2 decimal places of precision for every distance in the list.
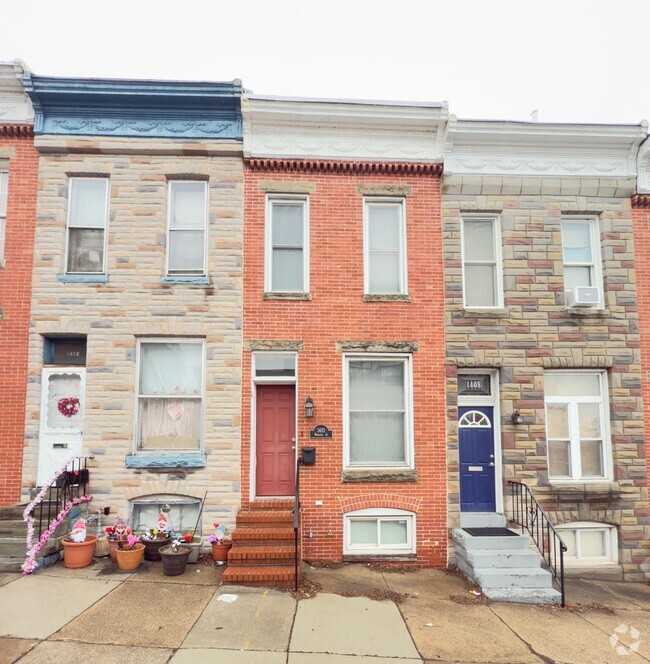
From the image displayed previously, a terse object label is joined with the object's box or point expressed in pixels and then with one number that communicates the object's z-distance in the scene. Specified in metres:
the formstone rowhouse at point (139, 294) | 8.70
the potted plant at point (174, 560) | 7.46
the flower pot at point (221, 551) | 8.12
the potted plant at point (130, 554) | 7.62
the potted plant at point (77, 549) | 7.61
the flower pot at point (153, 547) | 8.00
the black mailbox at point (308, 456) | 8.76
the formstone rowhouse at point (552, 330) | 9.09
